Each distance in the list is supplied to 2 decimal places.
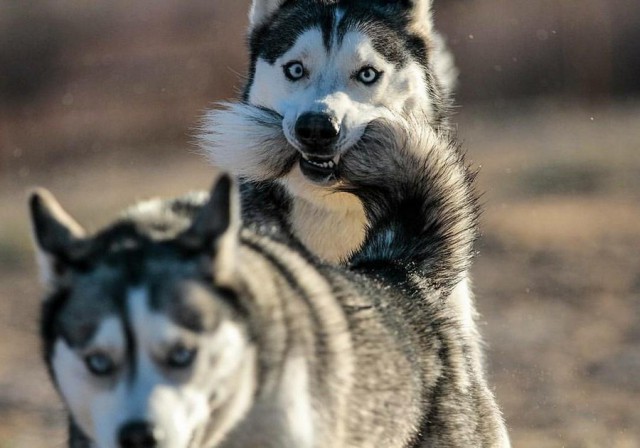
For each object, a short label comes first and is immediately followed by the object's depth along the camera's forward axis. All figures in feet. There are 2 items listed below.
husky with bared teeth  36.70
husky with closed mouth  21.43
